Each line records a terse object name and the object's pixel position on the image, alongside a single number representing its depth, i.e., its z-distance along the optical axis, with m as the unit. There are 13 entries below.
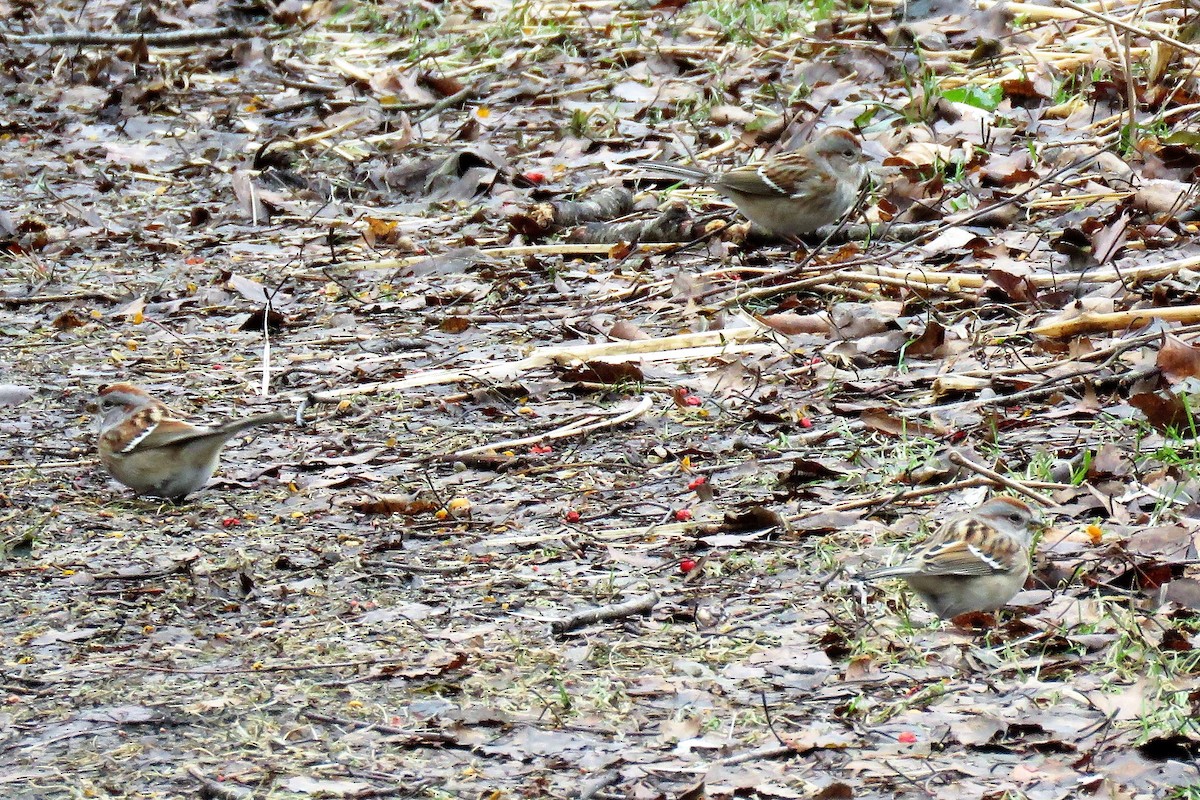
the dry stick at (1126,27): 12.63
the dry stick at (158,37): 25.58
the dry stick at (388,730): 7.29
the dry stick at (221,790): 6.83
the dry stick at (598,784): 6.68
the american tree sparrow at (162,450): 10.53
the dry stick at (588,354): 12.59
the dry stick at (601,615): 8.38
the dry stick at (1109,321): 11.24
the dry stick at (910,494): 9.28
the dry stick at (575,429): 11.23
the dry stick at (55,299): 15.98
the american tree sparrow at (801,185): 14.62
